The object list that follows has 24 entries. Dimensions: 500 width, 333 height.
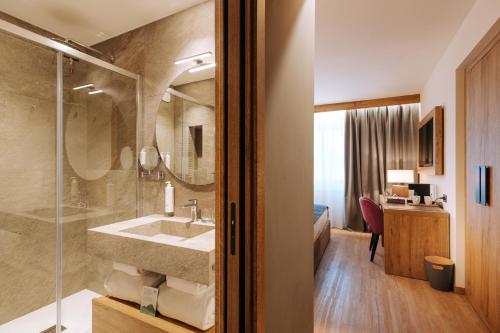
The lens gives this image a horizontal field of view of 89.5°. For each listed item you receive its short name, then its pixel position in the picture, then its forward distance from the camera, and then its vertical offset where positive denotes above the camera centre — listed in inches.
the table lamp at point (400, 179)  169.0 -8.9
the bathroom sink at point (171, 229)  70.3 -18.1
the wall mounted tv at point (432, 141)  120.9 +13.3
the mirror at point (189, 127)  74.7 +12.3
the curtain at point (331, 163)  211.9 +2.7
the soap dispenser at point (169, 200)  79.1 -10.6
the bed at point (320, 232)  120.1 -35.5
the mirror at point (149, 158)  85.4 +2.9
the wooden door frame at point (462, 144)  97.0 +8.6
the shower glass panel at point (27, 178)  77.4 -3.8
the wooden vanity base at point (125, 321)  55.0 -35.1
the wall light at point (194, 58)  74.4 +33.0
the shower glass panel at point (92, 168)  86.7 -0.6
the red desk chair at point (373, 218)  135.9 -28.4
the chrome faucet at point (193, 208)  74.6 -12.4
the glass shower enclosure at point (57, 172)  78.1 -1.8
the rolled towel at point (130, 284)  61.6 -29.4
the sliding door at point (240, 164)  29.2 +0.3
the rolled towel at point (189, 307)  54.0 -30.9
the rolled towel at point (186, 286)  55.0 -26.6
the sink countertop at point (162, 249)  50.2 -18.5
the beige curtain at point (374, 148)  189.3 +13.7
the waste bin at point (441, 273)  104.0 -44.7
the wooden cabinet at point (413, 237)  113.1 -33.1
